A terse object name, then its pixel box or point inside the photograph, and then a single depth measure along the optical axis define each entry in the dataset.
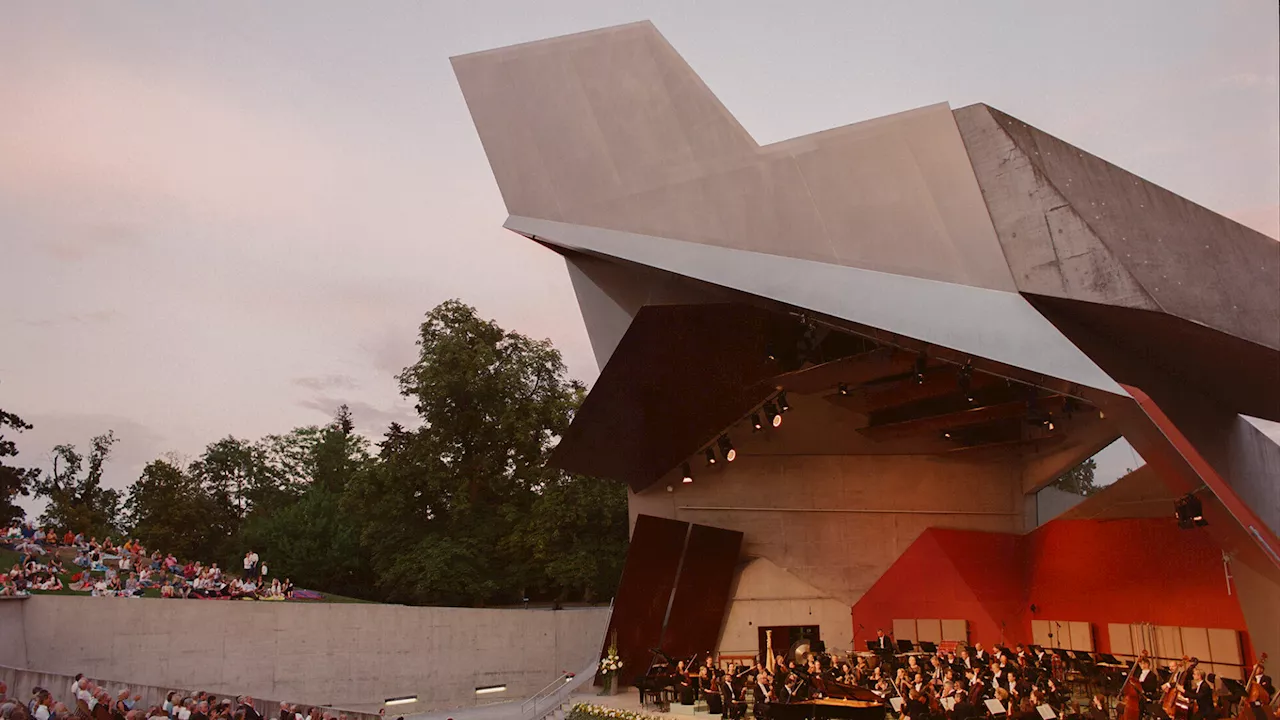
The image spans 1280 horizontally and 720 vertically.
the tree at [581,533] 30.47
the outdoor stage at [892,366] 10.02
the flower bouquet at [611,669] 19.25
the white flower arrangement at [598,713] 15.28
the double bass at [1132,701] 11.51
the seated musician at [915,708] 11.63
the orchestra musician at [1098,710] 10.48
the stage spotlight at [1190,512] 10.91
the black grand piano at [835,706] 11.84
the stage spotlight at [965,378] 11.97
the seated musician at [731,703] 13.95
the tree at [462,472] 30.88
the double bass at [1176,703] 10.51
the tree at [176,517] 37.38
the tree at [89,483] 47.31
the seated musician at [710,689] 14.81
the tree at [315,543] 32.75
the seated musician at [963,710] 10.90
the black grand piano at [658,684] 16.53
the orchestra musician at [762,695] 12.62
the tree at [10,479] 30.72
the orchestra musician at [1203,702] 10.52
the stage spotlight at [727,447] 19.04
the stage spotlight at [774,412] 18.06
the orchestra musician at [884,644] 18.31
